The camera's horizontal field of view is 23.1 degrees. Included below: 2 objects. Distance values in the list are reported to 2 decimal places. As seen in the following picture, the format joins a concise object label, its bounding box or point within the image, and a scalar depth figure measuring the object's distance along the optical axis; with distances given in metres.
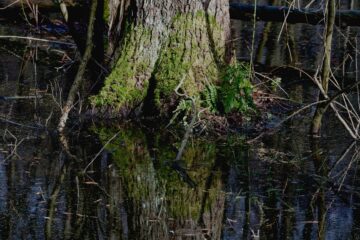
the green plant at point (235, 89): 11.13
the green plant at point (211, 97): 11.07
